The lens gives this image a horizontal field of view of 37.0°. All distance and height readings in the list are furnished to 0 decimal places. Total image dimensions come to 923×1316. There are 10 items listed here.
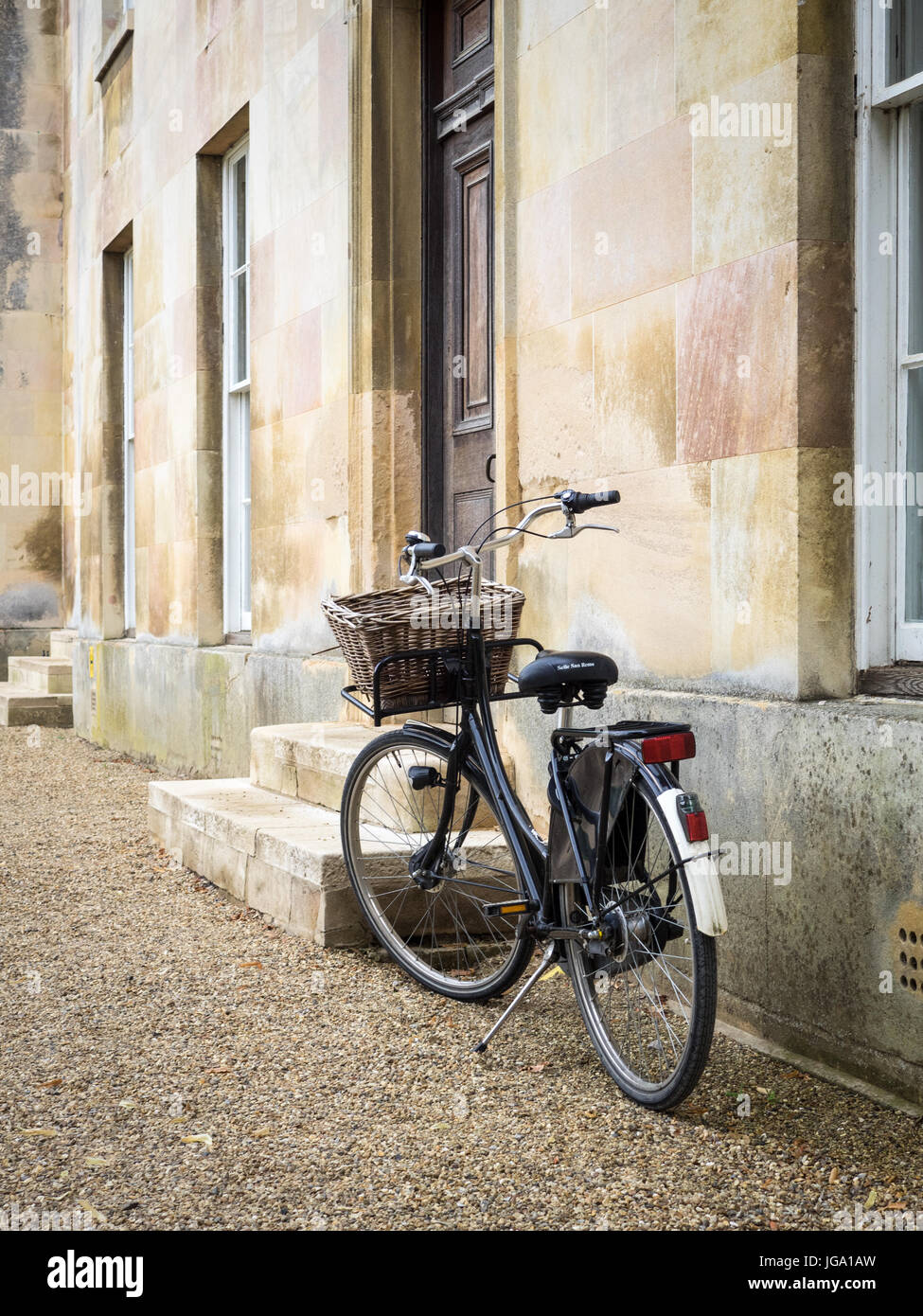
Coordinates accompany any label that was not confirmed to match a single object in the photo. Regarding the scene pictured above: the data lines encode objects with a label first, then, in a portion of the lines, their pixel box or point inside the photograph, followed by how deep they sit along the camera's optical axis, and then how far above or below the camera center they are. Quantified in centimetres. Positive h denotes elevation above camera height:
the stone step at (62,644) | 1349 -12
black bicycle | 298 -61
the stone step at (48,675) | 1277 -41
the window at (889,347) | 339 +69
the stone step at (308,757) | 523 -51
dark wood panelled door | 564 +152
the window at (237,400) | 841 +142
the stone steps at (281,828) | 443 -73
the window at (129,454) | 1118 +145
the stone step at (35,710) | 1252 -71
